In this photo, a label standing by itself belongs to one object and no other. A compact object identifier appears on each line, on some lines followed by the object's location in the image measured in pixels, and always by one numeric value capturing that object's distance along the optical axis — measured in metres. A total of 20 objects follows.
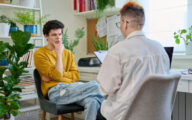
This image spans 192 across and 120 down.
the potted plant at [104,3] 3.01
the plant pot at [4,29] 2.55
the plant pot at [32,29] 2.76
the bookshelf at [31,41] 2.74
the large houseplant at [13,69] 1.54
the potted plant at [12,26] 2.67
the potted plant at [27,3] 2.81
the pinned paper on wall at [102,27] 3.32
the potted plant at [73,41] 3.17
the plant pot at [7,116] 1.68
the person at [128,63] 1.36
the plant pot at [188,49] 2.49
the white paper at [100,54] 2.37
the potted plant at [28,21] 2.77
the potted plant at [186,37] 2.47
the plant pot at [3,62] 2.56
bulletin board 3.50
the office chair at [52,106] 2.12
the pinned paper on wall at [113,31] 3.12
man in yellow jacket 2.17
